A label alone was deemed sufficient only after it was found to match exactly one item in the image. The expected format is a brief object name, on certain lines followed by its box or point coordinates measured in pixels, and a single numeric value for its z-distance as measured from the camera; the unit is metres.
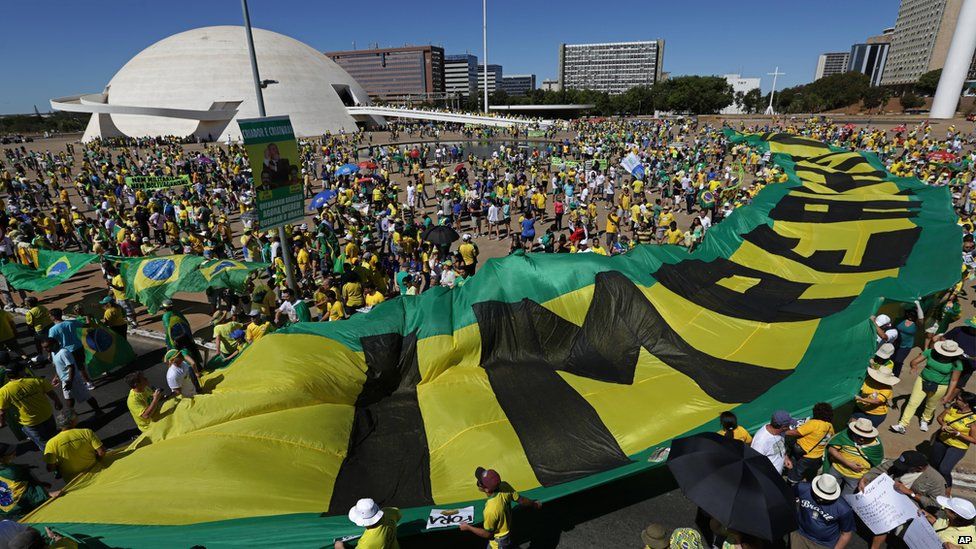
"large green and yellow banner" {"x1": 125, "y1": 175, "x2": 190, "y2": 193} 22.47
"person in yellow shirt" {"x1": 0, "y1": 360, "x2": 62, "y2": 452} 5.78
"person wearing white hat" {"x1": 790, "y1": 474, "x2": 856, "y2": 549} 3.93
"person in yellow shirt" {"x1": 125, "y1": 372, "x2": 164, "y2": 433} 5.69
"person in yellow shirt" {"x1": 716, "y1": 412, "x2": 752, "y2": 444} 4.70
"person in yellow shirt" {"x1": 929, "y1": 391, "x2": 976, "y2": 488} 4.94
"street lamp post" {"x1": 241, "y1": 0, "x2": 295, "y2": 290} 9.61
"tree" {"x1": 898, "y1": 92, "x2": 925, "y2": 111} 74.56
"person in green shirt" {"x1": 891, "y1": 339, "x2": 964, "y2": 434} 5.89
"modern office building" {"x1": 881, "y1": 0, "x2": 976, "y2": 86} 118.50
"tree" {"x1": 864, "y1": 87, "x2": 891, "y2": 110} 80.19
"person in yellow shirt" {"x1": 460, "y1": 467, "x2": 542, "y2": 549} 4.04
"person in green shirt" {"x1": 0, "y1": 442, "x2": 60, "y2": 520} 4.35
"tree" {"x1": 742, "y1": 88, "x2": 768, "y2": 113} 112.44
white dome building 62.50
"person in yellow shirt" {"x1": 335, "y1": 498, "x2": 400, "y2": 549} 3.64
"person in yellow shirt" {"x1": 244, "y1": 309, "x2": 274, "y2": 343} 7.46
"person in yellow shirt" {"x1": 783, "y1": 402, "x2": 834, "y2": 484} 4.75
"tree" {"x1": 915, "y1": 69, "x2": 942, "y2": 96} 83.06
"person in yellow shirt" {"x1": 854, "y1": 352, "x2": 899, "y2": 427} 5.36
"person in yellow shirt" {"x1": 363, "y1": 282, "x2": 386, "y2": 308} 8.85
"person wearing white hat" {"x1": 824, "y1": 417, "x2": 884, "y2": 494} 4.61
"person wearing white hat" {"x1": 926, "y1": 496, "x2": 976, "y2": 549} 3.71
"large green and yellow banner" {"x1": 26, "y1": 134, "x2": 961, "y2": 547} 4.19
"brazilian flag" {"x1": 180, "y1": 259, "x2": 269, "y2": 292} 9.62
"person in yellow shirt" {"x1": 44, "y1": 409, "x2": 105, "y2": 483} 4.57
